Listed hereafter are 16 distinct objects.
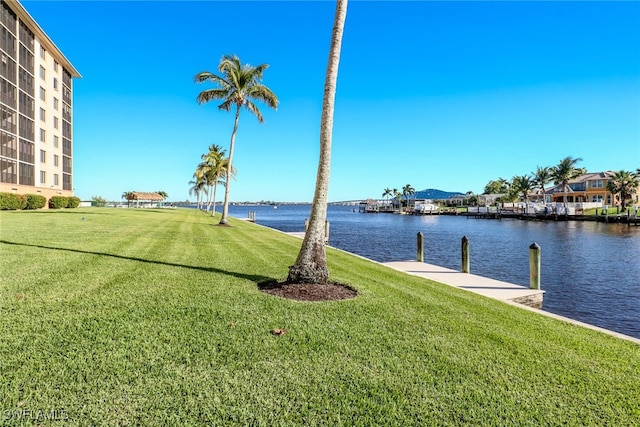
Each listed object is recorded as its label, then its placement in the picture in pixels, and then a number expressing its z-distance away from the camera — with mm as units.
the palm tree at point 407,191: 168900
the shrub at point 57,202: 42312
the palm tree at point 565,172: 82562
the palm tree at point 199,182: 57881
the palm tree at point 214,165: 54250
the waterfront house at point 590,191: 84000
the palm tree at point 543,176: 93250
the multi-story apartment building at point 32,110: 36688
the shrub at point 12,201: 31255
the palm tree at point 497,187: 155800
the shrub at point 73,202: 46034
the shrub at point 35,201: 36406
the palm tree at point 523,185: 105500
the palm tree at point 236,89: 24562
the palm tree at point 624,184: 71438
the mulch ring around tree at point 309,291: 6960
